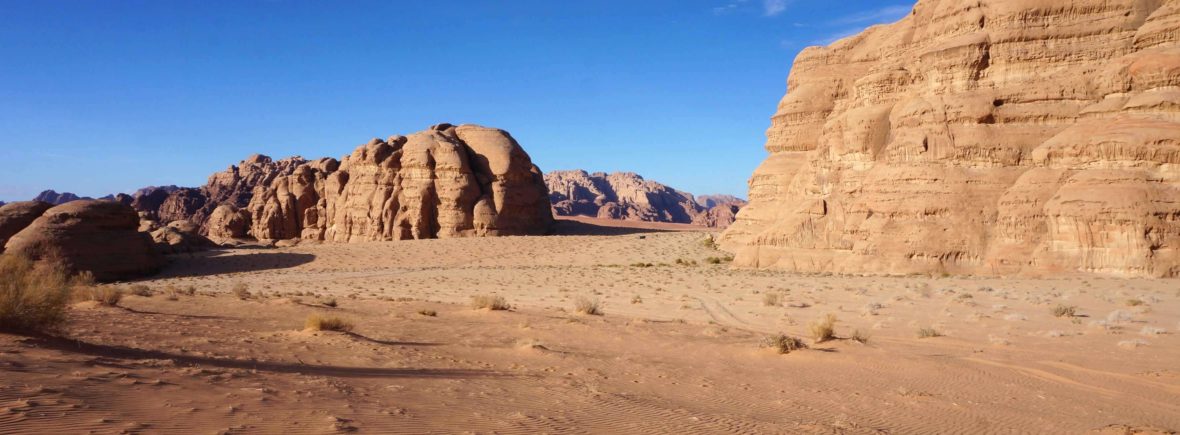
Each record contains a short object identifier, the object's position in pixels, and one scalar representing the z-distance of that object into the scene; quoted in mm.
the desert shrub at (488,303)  16000
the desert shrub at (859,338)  11523
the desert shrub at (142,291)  16547
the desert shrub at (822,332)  11469
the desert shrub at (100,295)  13752
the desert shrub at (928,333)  12430
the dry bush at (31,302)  7766
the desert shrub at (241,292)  16859
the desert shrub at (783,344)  10648
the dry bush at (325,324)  11180
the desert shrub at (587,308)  16083
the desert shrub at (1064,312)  14172
